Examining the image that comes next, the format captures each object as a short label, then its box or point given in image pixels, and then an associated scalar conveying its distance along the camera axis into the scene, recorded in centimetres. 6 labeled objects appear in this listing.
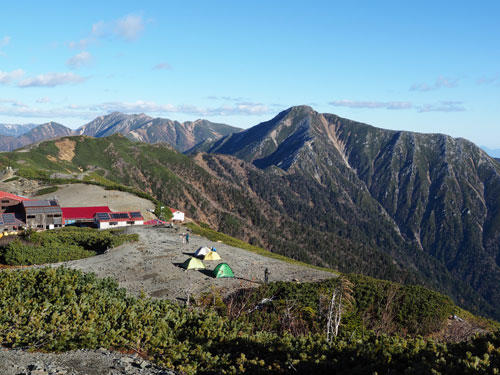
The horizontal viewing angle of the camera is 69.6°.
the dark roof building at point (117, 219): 6494
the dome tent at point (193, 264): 3997
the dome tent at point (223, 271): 3815
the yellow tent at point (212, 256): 4403
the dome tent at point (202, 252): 4477
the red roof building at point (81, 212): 6675
